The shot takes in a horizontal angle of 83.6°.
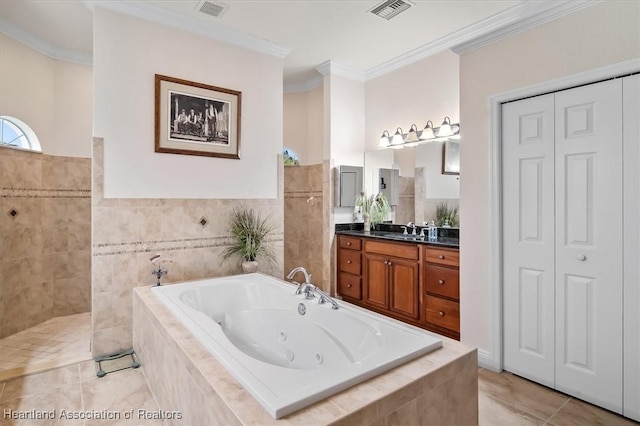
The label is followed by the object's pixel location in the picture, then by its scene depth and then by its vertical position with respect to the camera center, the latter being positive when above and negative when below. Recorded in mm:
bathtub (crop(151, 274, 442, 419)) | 1317 -632
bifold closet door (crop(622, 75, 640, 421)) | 2023 -181
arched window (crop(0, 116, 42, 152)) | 3207 +724
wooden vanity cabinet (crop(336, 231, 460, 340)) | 3008 -614
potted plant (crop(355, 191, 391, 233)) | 4215 +69
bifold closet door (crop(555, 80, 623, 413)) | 2104 -182
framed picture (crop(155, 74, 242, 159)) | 3037 +842
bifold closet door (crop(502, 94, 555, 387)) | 2381 -167
